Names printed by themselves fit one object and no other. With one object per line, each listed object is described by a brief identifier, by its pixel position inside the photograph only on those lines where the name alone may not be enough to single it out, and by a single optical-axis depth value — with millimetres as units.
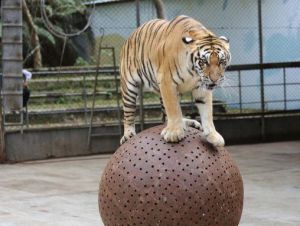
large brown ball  5734
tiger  5887
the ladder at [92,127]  15884
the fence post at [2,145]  15357
